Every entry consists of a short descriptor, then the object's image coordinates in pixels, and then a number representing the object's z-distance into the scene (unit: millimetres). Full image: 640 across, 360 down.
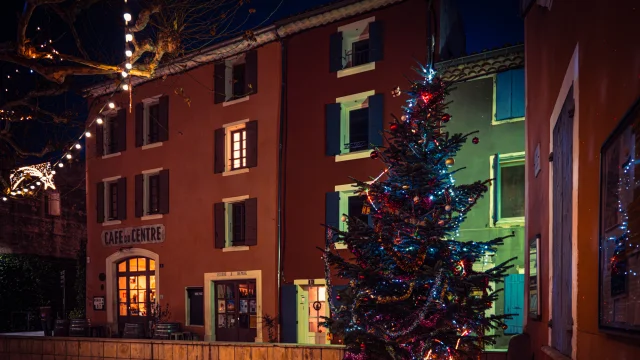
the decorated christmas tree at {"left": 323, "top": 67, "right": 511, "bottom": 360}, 6707
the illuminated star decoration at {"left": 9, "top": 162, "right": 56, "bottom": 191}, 15961
